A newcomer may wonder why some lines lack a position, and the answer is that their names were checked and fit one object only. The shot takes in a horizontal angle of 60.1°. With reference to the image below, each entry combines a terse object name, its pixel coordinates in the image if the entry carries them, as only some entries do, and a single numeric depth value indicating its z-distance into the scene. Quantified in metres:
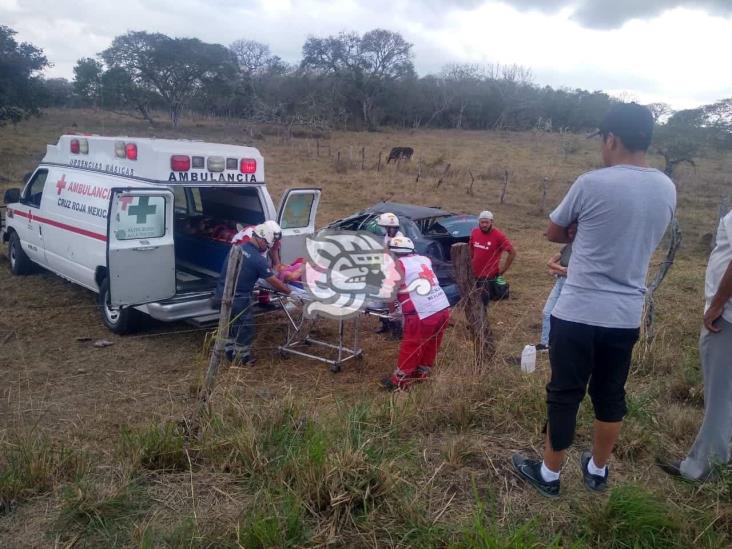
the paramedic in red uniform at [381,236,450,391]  5.11
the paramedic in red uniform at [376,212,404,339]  6.70
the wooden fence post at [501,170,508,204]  17.39
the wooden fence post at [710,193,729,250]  6.53
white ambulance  5.70
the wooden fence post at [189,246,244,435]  3.27
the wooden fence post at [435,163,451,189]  18.85
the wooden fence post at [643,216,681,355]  5.26
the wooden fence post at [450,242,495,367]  4.76
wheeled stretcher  5.74
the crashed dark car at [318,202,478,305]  7.53
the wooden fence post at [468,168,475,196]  18.49
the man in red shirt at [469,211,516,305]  7.41
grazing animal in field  24.63
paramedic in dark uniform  5.70
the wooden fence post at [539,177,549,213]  16.40
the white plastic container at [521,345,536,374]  4.89
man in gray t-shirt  2.54
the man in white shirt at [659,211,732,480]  2.83
